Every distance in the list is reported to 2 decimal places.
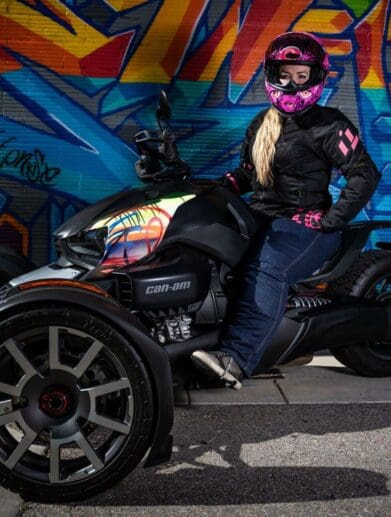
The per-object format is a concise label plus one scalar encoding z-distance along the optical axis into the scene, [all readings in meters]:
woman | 3.67
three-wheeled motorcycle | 3.07
